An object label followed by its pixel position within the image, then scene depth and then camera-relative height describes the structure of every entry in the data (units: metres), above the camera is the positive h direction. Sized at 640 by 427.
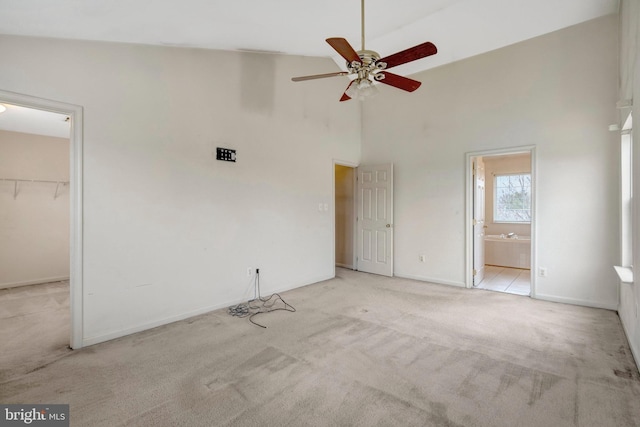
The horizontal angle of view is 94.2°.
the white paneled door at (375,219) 5.23 -0.12
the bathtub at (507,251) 5.89 -0.78
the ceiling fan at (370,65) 2.09 +1.15
